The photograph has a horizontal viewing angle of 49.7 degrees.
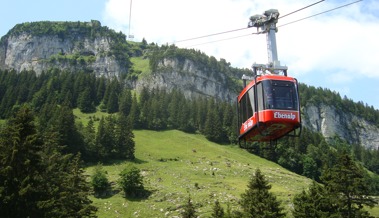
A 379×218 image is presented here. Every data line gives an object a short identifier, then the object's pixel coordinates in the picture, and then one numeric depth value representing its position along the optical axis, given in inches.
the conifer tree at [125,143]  3754.9
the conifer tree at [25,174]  1161.4
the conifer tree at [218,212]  1700.4
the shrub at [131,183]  2755.9
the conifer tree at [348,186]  1517.0
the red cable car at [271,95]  892.6
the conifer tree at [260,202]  1590.8
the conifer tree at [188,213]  1625.2
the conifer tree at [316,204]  1598.2
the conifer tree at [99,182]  2780.0
